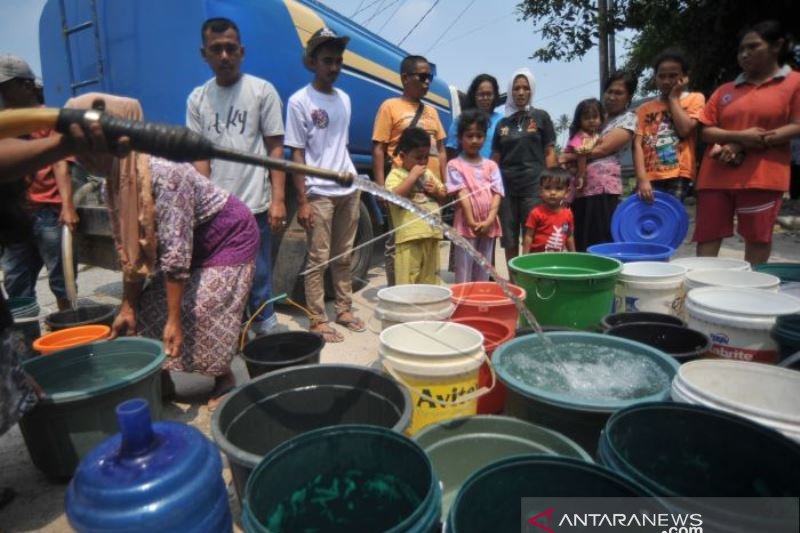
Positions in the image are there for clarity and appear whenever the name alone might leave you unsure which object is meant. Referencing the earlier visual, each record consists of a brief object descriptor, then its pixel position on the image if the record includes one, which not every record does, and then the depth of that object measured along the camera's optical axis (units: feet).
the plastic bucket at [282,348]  7.45
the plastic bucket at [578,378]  4.85
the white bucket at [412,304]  7.57
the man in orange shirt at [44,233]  11.07
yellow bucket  5.63
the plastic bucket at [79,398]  5.88
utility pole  31.47
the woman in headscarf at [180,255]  6.34
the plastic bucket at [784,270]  9.00
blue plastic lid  10.91
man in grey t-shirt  9.36
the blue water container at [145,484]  3.65
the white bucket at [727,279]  7.97
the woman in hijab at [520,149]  12.94
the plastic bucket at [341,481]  3.90
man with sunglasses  11.64
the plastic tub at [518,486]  3.46
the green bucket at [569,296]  7.98
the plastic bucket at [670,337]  6.50
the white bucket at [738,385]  4.44
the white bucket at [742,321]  6.20
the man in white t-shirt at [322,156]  10.37
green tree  23.72
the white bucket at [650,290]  8.37
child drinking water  10.87
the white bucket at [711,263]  8.82
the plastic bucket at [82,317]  9.37
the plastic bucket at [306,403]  5.56
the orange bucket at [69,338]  7.41
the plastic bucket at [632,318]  7.55
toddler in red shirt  11.52
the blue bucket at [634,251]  9.94
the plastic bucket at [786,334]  5.66
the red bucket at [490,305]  8.05
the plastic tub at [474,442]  4.98
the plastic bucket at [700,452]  3.73
